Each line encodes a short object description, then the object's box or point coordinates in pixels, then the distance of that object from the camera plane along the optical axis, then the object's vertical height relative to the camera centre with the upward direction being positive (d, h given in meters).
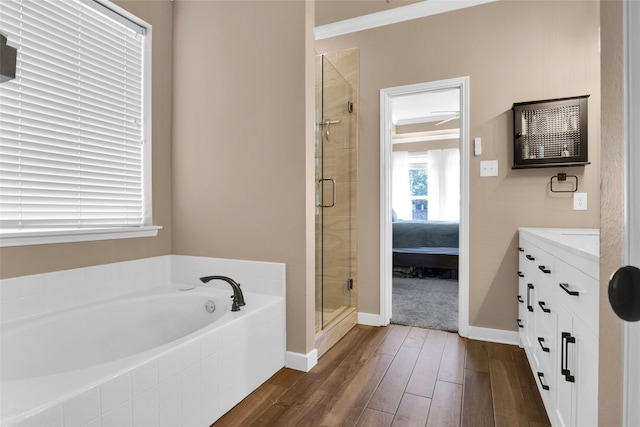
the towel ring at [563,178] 2.55 +0.23
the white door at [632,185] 0.39 +0.03
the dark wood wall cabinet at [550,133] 2.50 +0.56
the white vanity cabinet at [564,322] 1.08 -0.44
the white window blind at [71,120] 1.74 +0.50
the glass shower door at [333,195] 2.63 +0.13
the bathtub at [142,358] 1.10 -0.64
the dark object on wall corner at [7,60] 1.32 +0.57
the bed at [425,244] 4.94 -0.50
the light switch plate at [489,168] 2.73 +0.33
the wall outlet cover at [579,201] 2.53 +0.06
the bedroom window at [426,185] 7.82 +0.59
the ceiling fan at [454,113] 6.42 +1.83
